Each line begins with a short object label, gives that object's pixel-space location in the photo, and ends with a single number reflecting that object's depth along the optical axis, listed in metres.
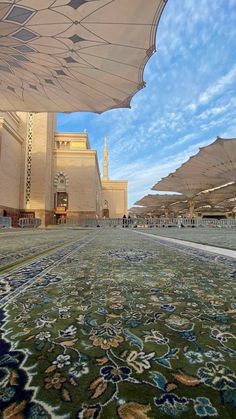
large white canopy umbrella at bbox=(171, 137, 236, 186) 12.72
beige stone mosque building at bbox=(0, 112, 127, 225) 15.51
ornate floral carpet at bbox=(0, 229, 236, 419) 0.55
